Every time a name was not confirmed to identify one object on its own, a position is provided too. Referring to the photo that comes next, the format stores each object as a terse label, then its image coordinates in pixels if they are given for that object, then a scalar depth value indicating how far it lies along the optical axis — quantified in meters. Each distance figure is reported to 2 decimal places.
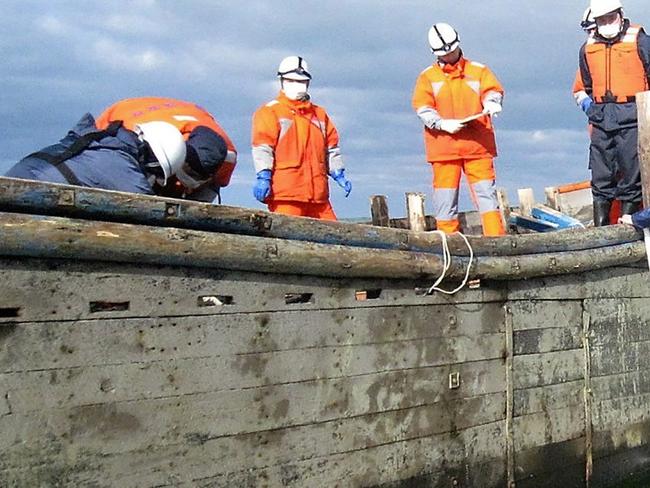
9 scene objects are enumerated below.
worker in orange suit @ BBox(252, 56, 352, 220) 6.68
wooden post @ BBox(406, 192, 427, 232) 7.95
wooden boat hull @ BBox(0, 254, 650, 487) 3.33
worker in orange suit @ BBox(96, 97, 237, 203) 4.64
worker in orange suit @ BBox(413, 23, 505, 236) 7.05
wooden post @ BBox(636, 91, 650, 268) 6.33
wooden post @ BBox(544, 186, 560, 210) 12.86
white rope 4.76
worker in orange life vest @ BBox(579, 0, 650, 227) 6.77
